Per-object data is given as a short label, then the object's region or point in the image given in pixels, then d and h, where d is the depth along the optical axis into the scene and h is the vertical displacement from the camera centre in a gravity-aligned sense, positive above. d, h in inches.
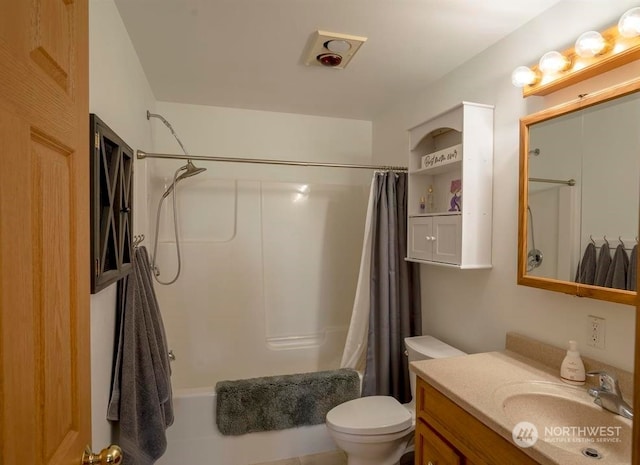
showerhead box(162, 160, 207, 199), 95.7 +14.2
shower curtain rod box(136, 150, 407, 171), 84.3 +16.2
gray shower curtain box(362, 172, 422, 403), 91.0 -19.0
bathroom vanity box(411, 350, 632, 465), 40.3 -24.7
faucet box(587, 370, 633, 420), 43.5 -21.9
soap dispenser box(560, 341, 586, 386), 51.8 -21.3
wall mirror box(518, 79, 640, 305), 47.3 +4.4
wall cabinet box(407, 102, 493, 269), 69.7 +6.6
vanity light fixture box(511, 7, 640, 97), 45.3 +24.0
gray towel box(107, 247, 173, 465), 60.2 -28.4
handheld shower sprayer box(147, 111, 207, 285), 96.3 +7.2
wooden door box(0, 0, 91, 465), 19.7 -0.6
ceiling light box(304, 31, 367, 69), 68.4 +35.9
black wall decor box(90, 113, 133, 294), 47.3 +2.7
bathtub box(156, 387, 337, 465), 83.4 -52.2
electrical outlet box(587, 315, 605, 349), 51.7 -16.0
